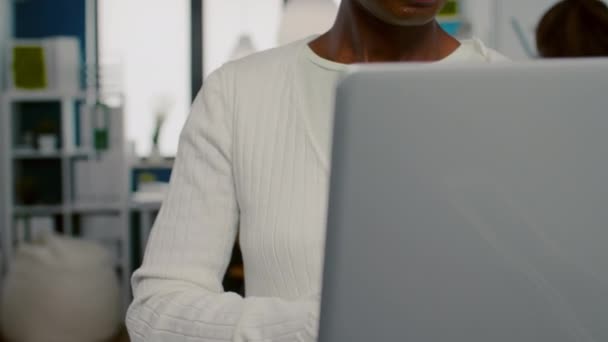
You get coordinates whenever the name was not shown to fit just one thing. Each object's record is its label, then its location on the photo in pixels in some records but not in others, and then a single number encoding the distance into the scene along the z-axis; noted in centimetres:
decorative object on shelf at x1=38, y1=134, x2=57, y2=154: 453
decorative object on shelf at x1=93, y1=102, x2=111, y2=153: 455
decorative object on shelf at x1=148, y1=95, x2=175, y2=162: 511
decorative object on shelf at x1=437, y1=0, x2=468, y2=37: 360
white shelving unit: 441
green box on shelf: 441
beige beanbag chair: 370
